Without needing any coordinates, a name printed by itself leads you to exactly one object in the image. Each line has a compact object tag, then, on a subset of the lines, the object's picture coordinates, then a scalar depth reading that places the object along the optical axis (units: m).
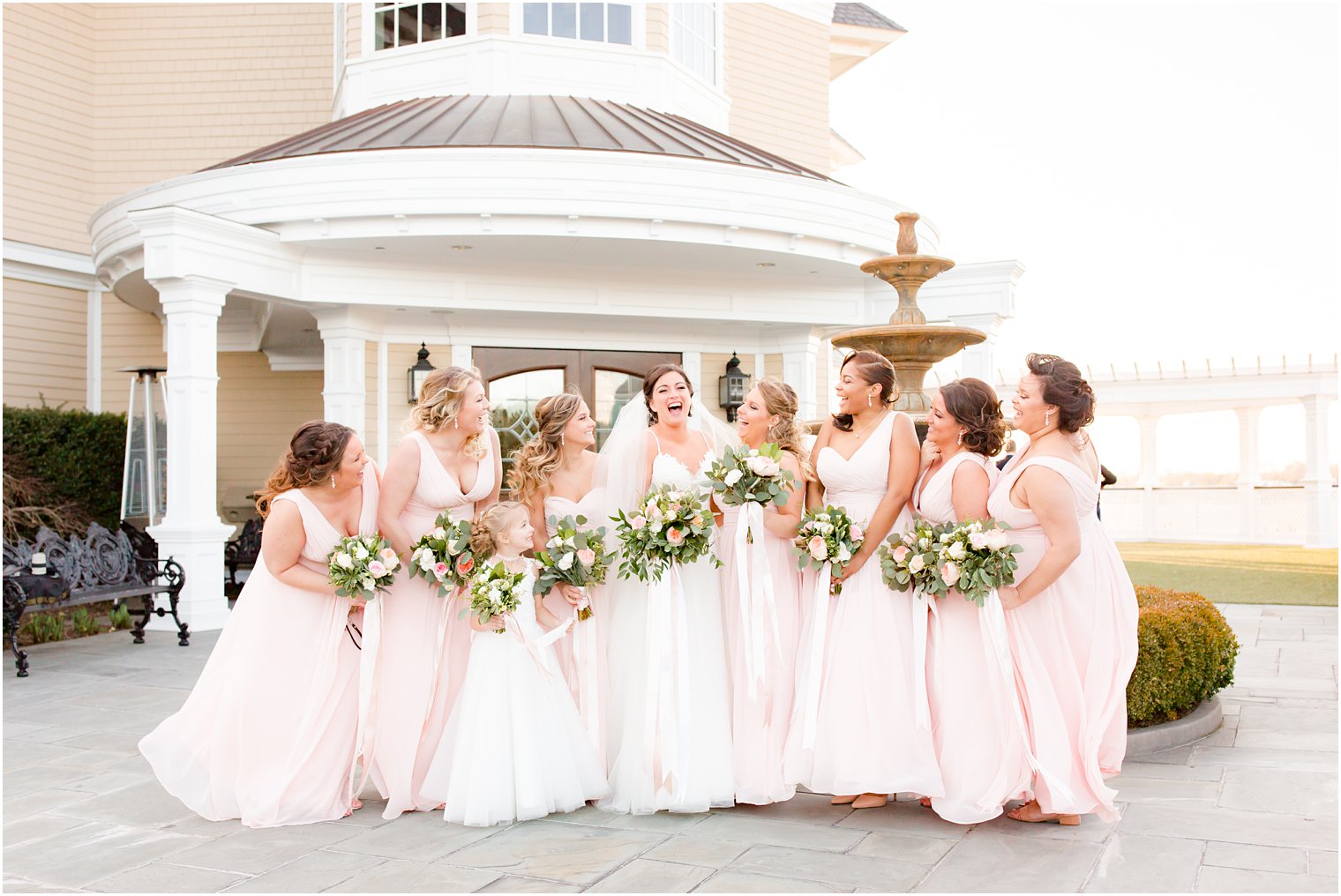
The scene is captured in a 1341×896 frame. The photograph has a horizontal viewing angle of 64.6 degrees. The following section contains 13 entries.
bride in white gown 4.82
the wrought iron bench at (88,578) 8.70
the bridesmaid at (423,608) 5.05
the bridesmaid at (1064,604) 4.54
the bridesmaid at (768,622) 4.88
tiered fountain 6.86
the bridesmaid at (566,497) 5.07
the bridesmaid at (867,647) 4.71
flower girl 4.72
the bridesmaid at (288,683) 4.93
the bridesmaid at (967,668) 4.56
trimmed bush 6.11
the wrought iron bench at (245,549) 12.95
